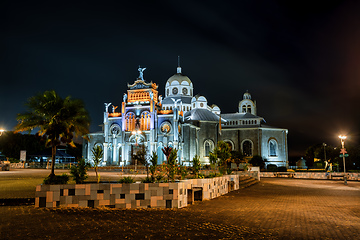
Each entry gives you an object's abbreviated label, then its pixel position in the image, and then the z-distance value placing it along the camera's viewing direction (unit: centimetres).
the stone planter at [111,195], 1123
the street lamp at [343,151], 2744
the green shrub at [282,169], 4912
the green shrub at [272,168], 5016
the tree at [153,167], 1206
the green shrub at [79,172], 1212
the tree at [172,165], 1306
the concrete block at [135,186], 1145
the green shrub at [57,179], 1191
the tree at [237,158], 4003
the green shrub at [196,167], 1578
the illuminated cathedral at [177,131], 5728
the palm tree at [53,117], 1762
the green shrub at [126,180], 1180
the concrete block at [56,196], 1122
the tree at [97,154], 1371
